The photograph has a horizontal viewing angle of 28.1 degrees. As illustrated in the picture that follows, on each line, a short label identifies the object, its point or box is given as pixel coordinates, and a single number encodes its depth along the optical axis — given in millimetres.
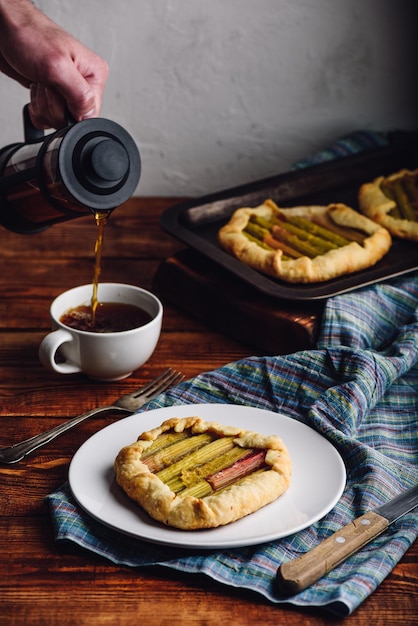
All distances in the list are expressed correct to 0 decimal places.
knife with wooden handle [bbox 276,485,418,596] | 1076
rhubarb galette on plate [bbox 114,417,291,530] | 1138
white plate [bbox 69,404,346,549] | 1133
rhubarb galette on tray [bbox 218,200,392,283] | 1822
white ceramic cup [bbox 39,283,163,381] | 1525
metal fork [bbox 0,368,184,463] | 1356
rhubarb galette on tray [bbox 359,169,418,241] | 2037
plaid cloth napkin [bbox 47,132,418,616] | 1119
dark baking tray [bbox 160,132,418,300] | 1765
